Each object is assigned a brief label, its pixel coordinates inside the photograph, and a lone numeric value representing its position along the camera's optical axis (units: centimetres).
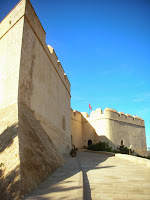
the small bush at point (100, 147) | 1545
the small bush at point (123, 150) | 1676
